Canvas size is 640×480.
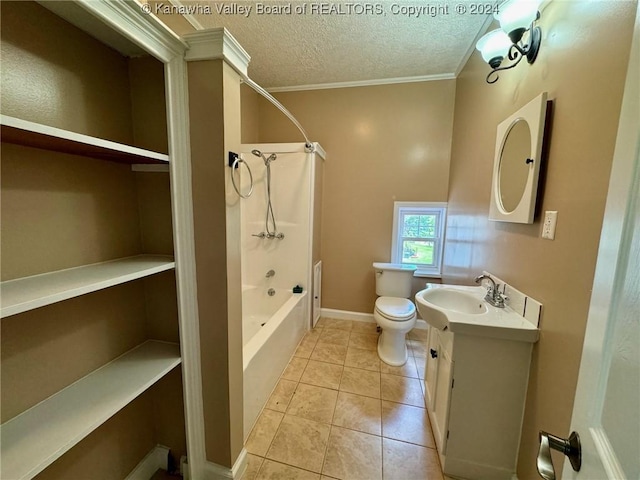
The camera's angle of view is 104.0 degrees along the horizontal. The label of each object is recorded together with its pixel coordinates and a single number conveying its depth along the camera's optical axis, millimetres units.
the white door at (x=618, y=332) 400
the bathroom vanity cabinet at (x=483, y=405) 1194
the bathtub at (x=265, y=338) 1530
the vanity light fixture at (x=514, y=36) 1153
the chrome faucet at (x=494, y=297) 1396
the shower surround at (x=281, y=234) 2578
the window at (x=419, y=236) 2787
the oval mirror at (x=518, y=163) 1180
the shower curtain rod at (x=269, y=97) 1192
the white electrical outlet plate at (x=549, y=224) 1074
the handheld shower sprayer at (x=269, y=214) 2664
